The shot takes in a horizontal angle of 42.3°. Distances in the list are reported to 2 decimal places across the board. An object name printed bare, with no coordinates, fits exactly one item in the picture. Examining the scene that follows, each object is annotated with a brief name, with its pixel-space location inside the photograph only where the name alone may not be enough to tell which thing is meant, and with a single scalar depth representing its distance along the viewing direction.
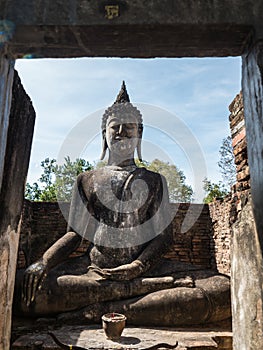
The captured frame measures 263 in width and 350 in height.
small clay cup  3.18
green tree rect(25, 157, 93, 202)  14.14
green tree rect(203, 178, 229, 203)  13.52
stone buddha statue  3.91
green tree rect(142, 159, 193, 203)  15.60
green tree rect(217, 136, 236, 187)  13.68
